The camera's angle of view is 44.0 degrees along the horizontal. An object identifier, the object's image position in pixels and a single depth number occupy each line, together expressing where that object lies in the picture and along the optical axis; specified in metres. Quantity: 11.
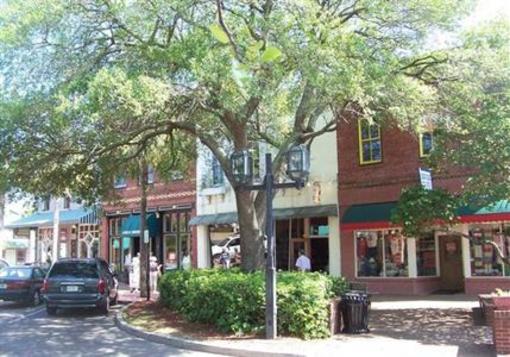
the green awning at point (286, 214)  25.06
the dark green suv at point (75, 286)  18.42
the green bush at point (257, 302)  12.70
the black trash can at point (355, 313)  13.31
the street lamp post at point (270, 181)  12.42
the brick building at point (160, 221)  32.44
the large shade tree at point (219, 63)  12.43
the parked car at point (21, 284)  21.73
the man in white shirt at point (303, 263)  24.06
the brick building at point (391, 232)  21.77
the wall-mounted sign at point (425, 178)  17.95
